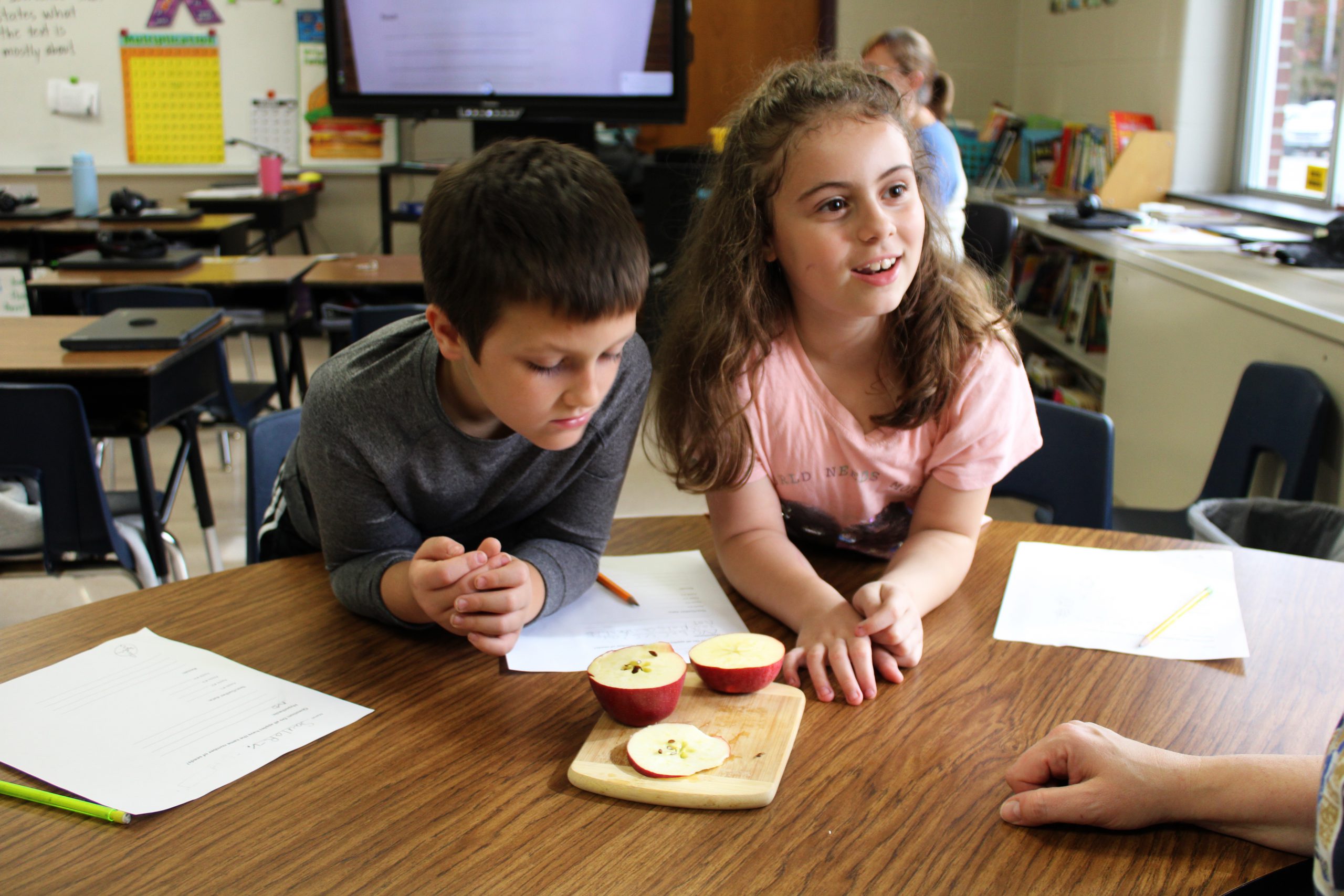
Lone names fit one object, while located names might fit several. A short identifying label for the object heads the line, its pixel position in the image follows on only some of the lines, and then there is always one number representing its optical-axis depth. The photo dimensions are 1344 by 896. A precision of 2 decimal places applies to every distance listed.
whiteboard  5.11
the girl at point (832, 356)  1.13
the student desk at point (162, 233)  4.00
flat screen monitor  4.05
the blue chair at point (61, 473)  1.75
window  3.00
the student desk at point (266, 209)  4.69
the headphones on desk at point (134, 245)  3.21
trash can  1.77
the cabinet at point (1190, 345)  2.00
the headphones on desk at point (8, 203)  4.36
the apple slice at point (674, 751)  0.74
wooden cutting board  0.72
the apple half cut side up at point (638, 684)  0.80
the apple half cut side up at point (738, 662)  0.84
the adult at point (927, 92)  2.75
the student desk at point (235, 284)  3.03
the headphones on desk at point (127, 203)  3.97
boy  0.86
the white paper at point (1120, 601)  0.97
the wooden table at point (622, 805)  0.66
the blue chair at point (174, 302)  2.88
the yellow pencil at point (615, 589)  1.07
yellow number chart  5.16
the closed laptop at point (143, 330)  2.09
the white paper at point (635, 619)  0.96
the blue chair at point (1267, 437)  1.91
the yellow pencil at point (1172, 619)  0.97
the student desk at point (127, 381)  1.99
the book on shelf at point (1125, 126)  3.66
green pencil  0.71
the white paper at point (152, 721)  0.76
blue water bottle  4.19
